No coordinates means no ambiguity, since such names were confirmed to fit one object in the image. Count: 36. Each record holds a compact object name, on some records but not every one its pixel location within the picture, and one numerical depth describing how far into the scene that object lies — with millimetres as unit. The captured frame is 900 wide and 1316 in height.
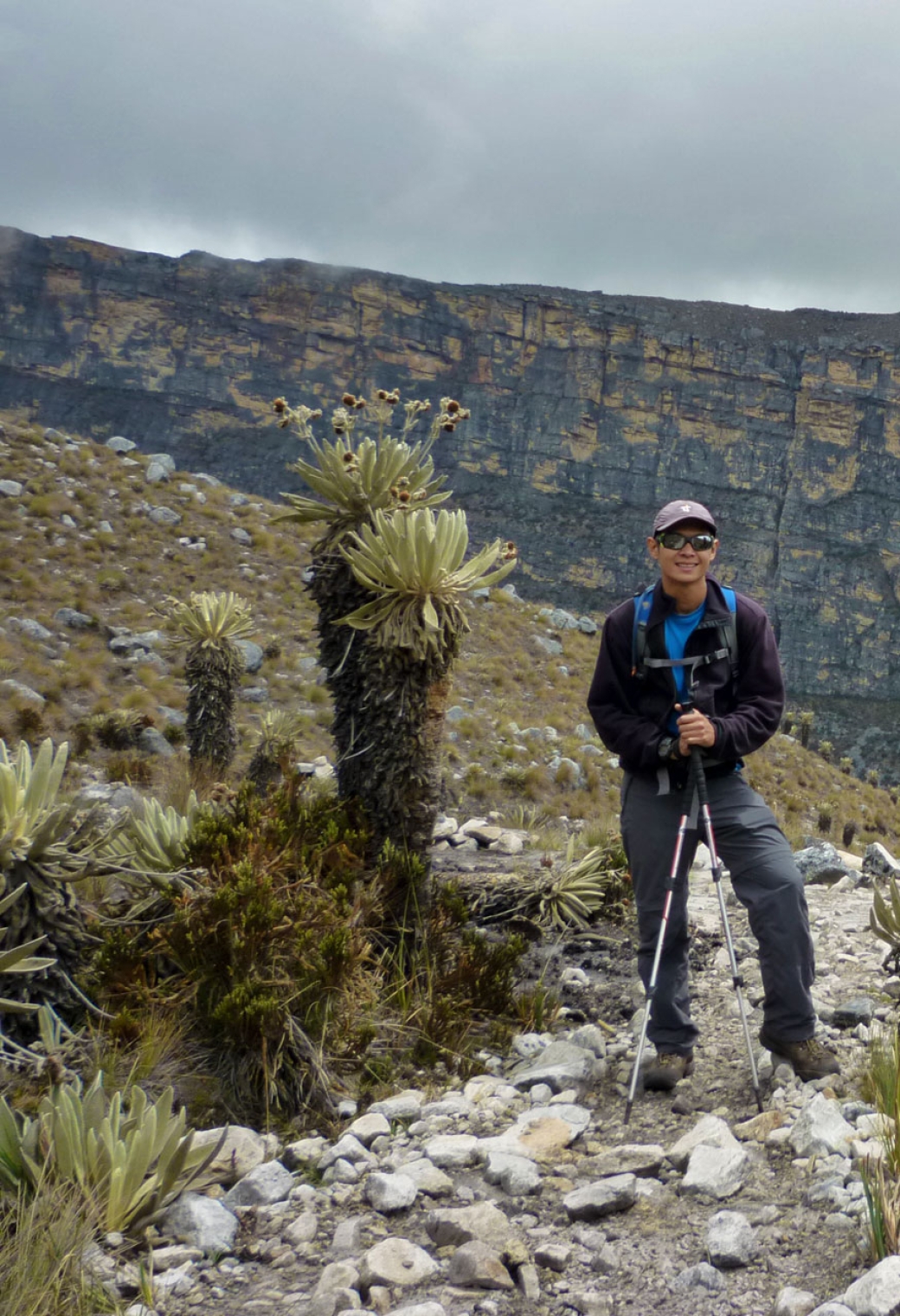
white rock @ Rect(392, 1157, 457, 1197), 2879
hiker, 3549
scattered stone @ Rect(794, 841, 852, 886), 7848
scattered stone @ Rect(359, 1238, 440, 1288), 2377
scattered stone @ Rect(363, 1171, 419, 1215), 2773
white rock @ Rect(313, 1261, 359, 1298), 2354
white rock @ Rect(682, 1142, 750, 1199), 2730
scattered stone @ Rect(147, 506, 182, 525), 21905
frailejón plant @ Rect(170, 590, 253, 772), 10797
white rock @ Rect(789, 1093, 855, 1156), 2865
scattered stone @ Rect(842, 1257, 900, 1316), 2029
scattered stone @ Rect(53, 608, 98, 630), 16906
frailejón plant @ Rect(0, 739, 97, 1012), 3678
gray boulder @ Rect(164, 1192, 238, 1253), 2625
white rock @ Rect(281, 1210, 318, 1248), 2670
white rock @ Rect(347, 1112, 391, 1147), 3306
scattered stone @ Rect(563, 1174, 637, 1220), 2646
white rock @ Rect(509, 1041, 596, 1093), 3695
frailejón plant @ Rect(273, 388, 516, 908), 5086
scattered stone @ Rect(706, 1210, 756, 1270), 2367
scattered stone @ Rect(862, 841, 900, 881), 8055
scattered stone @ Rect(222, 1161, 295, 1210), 2879
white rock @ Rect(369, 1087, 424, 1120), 3482
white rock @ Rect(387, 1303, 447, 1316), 2186
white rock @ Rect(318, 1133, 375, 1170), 3104
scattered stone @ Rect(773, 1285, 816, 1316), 2135
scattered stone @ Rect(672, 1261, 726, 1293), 2285
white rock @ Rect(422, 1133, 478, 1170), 3061
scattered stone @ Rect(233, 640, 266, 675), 16734
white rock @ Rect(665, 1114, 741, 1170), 2934
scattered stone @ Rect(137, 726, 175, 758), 13109
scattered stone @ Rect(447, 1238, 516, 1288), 2350
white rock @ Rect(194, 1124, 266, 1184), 3002
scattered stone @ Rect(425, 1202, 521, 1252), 2547
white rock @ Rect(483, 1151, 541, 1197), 2873
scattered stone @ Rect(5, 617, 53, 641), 16031
